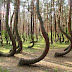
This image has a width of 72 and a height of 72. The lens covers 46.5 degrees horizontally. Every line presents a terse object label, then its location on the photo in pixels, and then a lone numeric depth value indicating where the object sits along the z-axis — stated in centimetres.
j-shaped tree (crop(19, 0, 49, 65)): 376
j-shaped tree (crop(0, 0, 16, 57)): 529
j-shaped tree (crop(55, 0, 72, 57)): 594
